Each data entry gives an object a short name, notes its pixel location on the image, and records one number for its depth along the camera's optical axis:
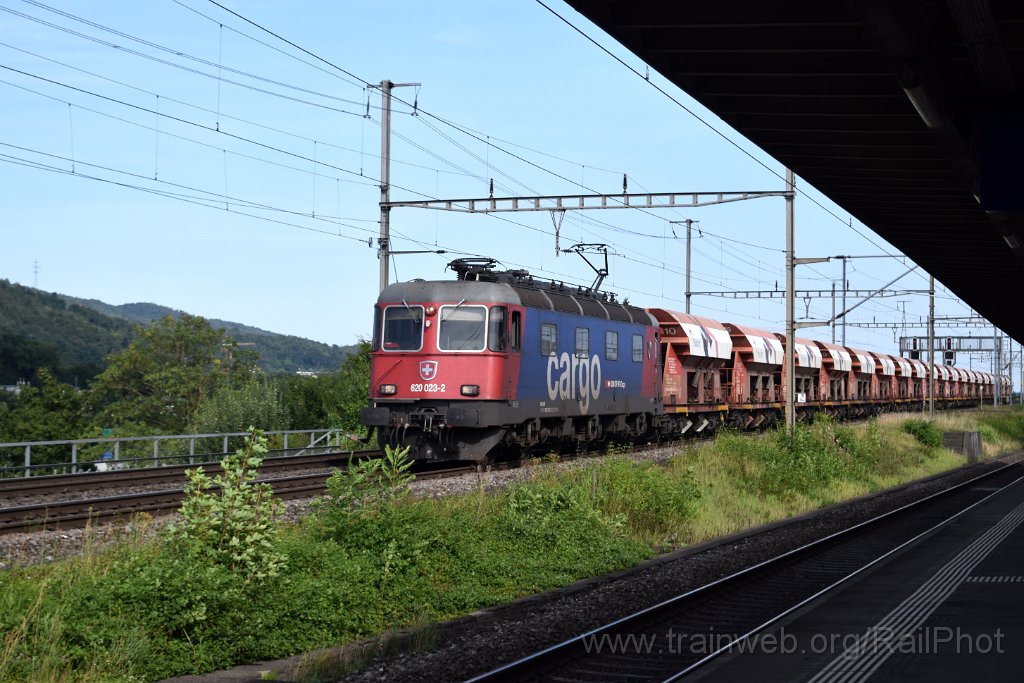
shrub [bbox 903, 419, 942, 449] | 39.31
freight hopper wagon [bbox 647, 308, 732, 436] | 33.75
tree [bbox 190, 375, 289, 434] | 47.34
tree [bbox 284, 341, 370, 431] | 34.28
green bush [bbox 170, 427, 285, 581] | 9.50
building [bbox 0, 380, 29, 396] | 117.25
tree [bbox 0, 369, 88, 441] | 63.12
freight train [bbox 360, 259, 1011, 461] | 22.14
